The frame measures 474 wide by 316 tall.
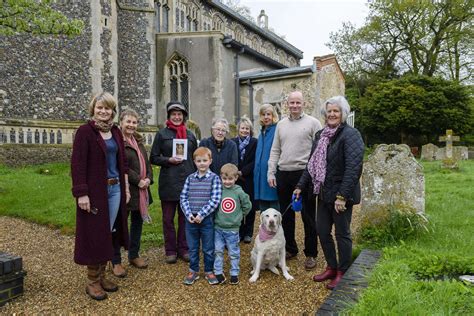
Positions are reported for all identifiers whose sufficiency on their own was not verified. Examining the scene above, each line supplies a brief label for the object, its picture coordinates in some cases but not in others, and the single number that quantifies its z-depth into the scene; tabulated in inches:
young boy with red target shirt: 156.1
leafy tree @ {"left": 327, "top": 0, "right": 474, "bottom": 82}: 1164.5
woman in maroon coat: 136.4
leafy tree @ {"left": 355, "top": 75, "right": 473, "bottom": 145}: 992.2
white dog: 157.1
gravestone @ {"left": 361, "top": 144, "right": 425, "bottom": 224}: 203.3
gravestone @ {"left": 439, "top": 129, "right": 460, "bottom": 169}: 573.9
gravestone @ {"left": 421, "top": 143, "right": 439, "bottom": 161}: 827.0
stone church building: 487.5
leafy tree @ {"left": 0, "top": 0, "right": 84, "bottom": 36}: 297.9
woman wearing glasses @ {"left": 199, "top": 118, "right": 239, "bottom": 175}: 191.3
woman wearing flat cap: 183.9
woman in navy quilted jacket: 140.1
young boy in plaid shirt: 155.9
